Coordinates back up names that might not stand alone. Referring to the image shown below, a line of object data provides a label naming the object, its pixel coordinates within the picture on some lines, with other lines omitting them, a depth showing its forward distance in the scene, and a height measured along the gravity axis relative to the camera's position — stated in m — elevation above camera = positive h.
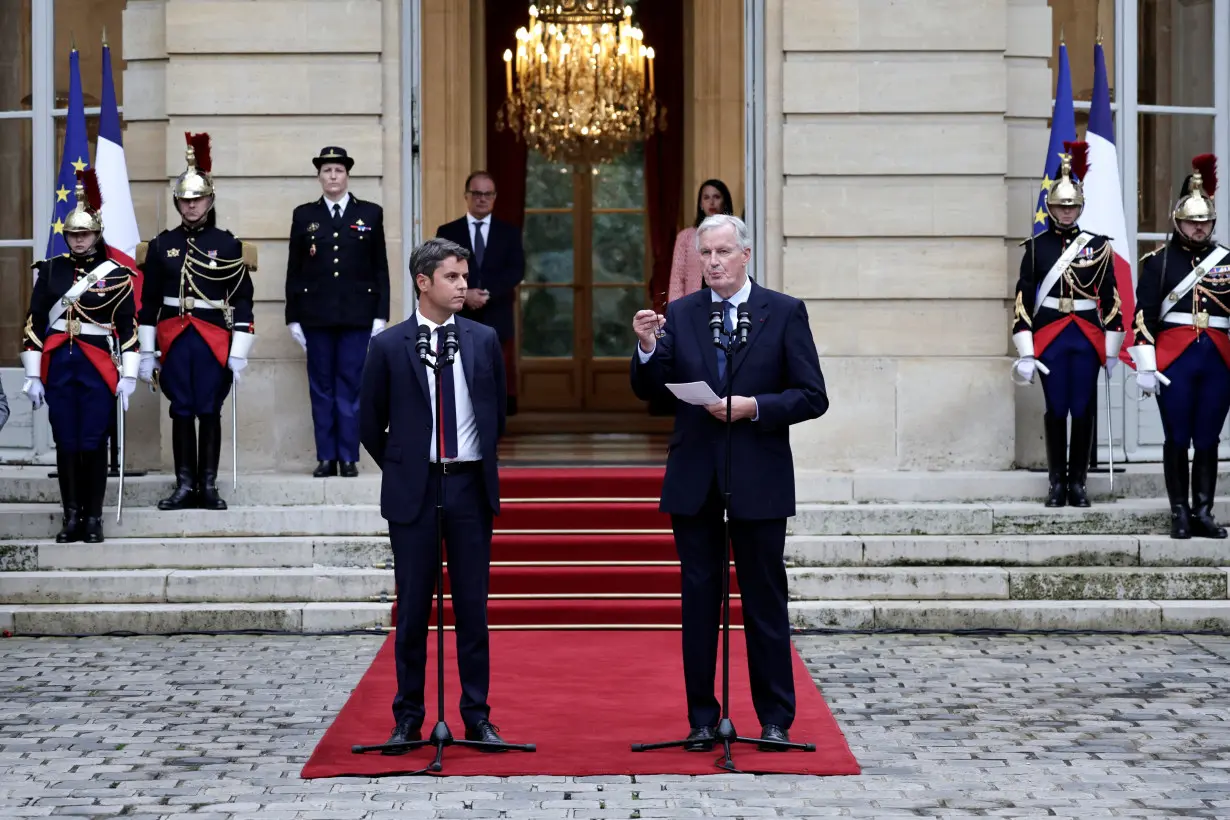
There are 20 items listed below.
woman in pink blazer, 21.52 +0.80
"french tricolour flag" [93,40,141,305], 19.68 +1.19
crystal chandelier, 26.18 +2.39
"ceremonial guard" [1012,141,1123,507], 18.69 +0.39
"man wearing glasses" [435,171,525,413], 22.02 +0.95
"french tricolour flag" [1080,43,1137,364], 19.71 +1.17
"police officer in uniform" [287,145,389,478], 19.36 +0.56
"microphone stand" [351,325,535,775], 11.73 -0.67
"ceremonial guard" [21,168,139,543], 18.05 +0.21
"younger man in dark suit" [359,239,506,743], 12.14 -0.24
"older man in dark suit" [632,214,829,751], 11.96 -0.27
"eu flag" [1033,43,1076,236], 19.86 +1.50
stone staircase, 17.16 -0.84
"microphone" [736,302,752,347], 11.74 +0.24
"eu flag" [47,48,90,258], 20.16 +1.41
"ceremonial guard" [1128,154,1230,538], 18.03 +0.22
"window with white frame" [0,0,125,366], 21.81 +1.82
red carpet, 11.76 -1.19
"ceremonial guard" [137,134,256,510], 18.70 +0.39
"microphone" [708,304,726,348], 11.71 +0.24
